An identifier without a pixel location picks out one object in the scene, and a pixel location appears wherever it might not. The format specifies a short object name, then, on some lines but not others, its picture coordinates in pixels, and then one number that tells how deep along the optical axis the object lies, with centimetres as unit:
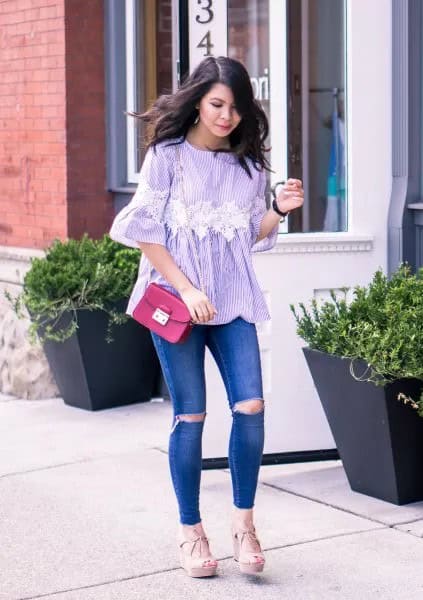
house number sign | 705
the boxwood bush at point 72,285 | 925
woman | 556
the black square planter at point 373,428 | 646
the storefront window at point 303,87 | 763
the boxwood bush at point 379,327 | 630
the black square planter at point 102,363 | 934
